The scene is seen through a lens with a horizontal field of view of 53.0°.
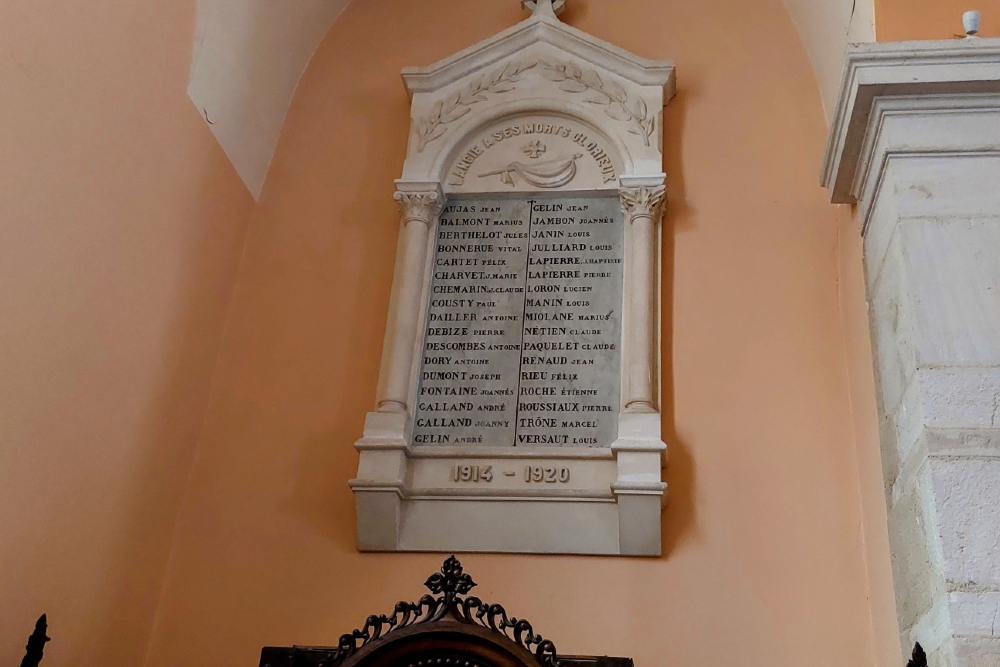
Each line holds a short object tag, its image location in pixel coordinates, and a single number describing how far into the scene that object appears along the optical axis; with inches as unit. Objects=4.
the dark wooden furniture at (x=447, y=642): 89.4
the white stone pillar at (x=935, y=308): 92.3
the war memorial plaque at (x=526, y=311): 126.6
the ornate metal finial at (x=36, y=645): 93.0
